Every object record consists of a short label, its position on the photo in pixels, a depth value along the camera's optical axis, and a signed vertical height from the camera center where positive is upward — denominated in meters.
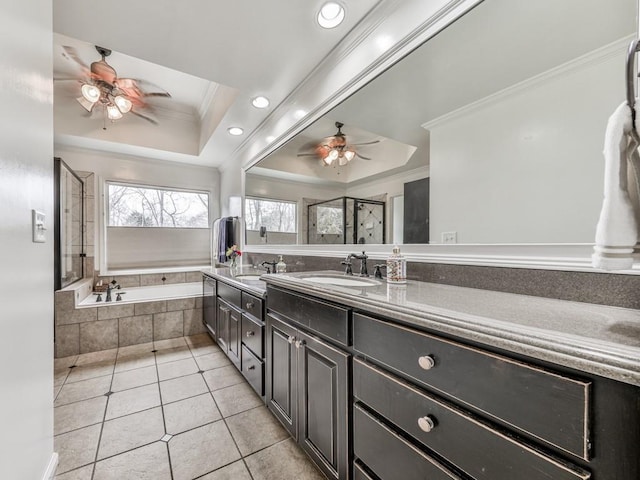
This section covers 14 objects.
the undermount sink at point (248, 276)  2.40 -0.36
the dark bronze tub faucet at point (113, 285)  3.62 -0.62
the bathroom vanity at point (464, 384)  0.48 -0.35
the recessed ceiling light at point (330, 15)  1.48 +1.25
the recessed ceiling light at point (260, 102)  2.38 +1.22
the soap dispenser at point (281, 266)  2.45 -0.25
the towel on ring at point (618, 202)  0.58 +0.08
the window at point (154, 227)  3.92 +0.17
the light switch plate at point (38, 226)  1.06 +0.05
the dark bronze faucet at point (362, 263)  1.63 -0.15
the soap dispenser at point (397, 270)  1.30 -0.15
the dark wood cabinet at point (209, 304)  2.83 -0.73
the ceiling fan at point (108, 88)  2.54 +1.54
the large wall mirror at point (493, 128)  0.88 +0.47
